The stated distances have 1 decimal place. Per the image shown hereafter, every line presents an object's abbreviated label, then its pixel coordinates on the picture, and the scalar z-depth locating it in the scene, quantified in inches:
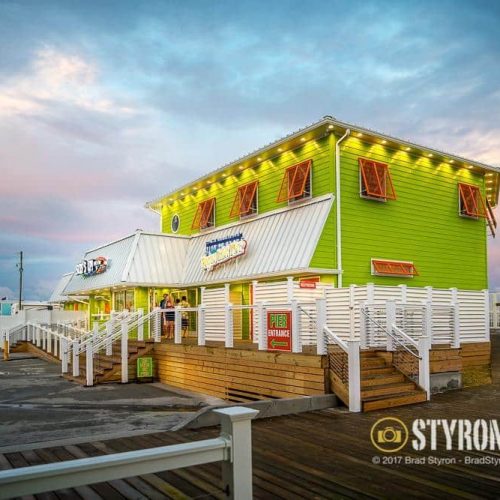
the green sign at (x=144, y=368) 714.2
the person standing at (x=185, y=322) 825.8
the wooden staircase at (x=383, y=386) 401.7
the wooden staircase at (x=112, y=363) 700.7
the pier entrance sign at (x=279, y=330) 485.7
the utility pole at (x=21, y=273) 2392.2
